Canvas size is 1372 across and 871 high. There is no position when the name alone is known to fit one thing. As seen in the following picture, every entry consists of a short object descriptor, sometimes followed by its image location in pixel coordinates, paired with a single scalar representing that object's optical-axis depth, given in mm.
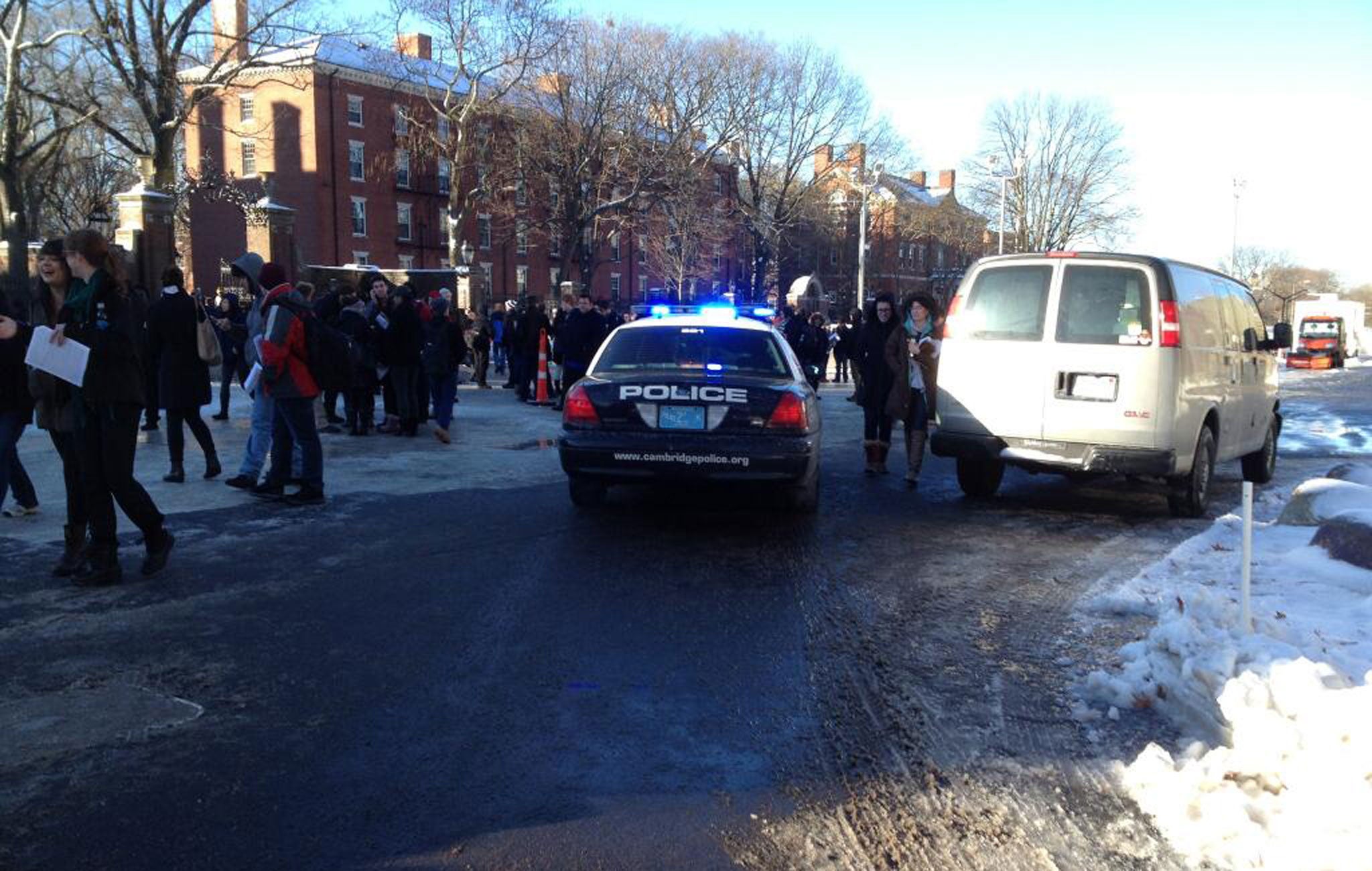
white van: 8055
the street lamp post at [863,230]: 47375
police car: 7410
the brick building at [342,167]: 47250
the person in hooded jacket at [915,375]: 10203
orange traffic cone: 18109
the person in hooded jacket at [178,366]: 8969
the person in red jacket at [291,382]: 8148
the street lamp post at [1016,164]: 55831
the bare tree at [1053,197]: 57938
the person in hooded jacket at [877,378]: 10547
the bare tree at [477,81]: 36031
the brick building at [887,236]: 56375
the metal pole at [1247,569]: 4469
